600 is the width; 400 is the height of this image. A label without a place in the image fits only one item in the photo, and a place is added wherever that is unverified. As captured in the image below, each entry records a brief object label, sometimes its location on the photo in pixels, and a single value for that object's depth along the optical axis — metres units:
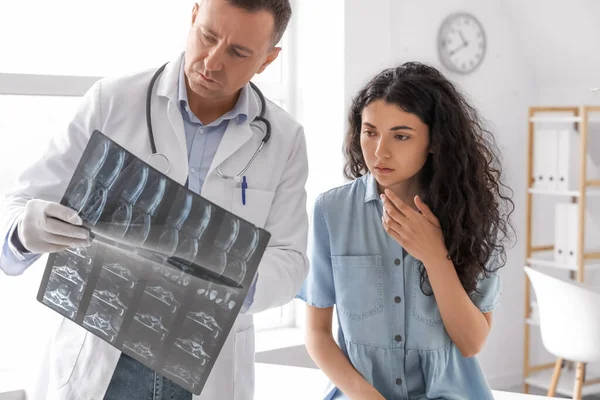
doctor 1.26
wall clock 3.62
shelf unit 3.52
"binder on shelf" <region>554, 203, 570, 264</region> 3.61
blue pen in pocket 1.35
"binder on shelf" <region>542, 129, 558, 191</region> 3.62
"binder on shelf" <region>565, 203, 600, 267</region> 3.55
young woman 1.49
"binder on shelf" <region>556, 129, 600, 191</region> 3.56
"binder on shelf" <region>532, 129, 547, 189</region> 3.69
